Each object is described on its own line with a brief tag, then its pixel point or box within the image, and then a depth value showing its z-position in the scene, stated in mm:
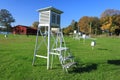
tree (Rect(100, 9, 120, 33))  32470
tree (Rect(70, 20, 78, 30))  39325
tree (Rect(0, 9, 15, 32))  42231
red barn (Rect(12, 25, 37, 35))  33232
